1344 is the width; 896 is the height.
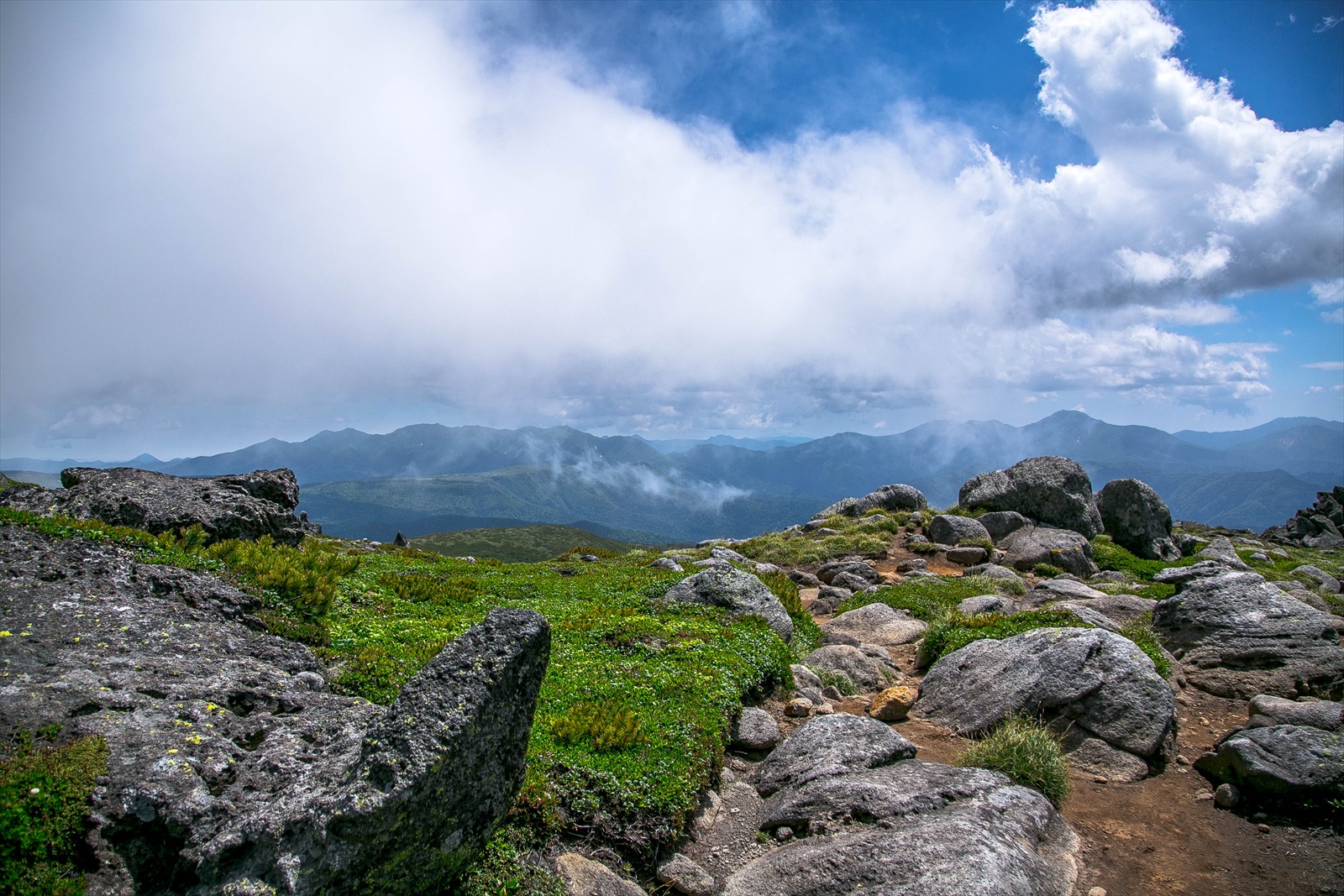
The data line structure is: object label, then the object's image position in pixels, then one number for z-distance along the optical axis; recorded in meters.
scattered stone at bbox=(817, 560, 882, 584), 31.27
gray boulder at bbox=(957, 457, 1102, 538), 40.75
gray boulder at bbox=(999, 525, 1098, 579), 33.66
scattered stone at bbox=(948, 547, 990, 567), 34.69
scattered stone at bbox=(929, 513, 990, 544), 38.00
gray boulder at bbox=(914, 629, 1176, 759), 12.38
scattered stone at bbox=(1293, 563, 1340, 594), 32.09
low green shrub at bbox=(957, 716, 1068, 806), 10.74
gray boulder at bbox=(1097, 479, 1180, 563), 40.78
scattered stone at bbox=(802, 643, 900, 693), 16.92
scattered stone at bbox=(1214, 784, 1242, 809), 10.59
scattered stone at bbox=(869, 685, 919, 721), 14.37
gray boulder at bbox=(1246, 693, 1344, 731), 11.64
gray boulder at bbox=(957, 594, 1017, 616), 21.30
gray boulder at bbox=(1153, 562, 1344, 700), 14.68
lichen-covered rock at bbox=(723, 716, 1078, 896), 7.70
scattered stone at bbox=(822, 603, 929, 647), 20.48
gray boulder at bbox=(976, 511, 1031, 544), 40.12
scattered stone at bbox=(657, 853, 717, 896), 8.52
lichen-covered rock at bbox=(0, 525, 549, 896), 5.98
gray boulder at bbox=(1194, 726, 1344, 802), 10.02
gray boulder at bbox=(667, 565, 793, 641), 19.64
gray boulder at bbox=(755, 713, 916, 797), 10.84
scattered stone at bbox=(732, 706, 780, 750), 12.63
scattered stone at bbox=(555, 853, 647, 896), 7.81
